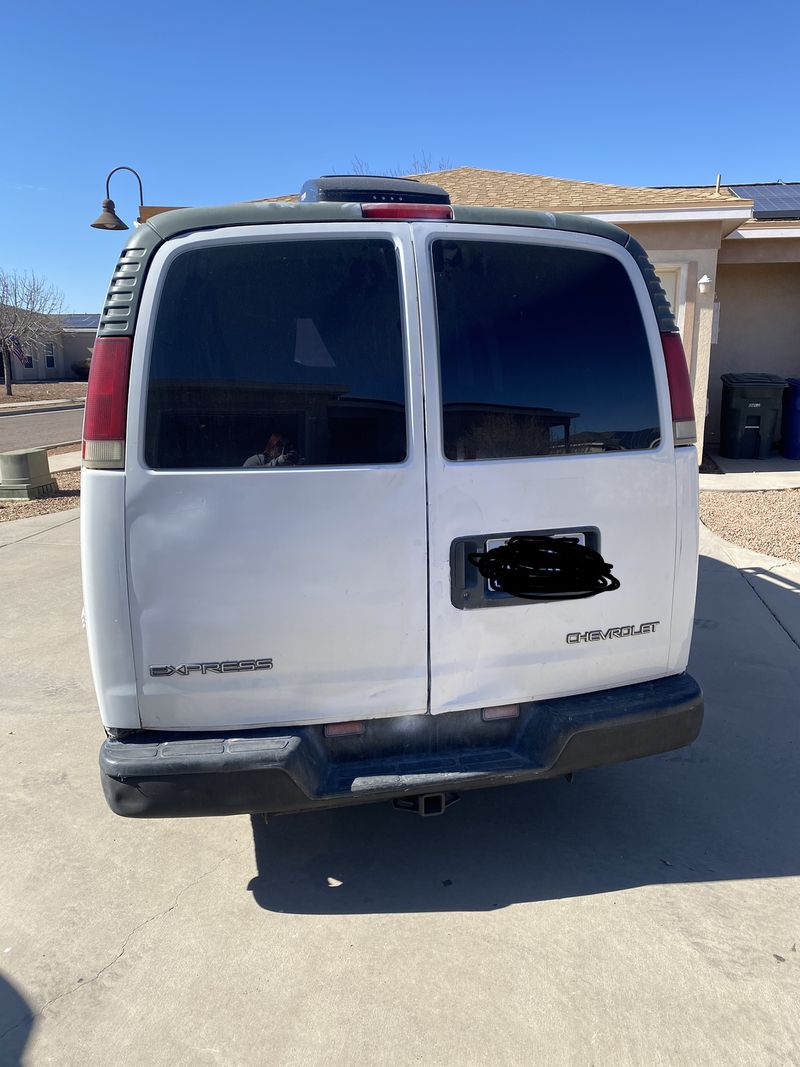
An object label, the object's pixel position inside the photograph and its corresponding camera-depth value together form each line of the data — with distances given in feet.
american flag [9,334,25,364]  159.45
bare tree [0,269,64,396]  156.25
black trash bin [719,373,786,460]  36.73
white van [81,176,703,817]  7.53
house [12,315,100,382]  208.44
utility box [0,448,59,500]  34.19
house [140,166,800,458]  32.48
